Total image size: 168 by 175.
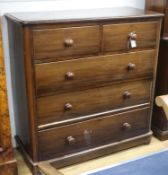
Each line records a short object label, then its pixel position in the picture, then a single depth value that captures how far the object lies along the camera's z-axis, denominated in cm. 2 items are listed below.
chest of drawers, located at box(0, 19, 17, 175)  168
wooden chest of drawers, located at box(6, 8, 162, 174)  166
